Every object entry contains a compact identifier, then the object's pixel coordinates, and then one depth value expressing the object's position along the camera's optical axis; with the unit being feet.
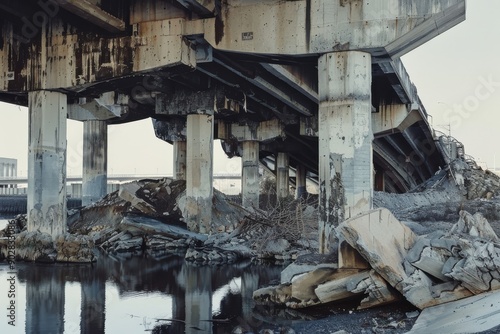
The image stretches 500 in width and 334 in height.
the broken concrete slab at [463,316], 20.82
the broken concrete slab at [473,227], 31.00
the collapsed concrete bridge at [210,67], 38.58
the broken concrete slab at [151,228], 61.16
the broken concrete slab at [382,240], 27.40
